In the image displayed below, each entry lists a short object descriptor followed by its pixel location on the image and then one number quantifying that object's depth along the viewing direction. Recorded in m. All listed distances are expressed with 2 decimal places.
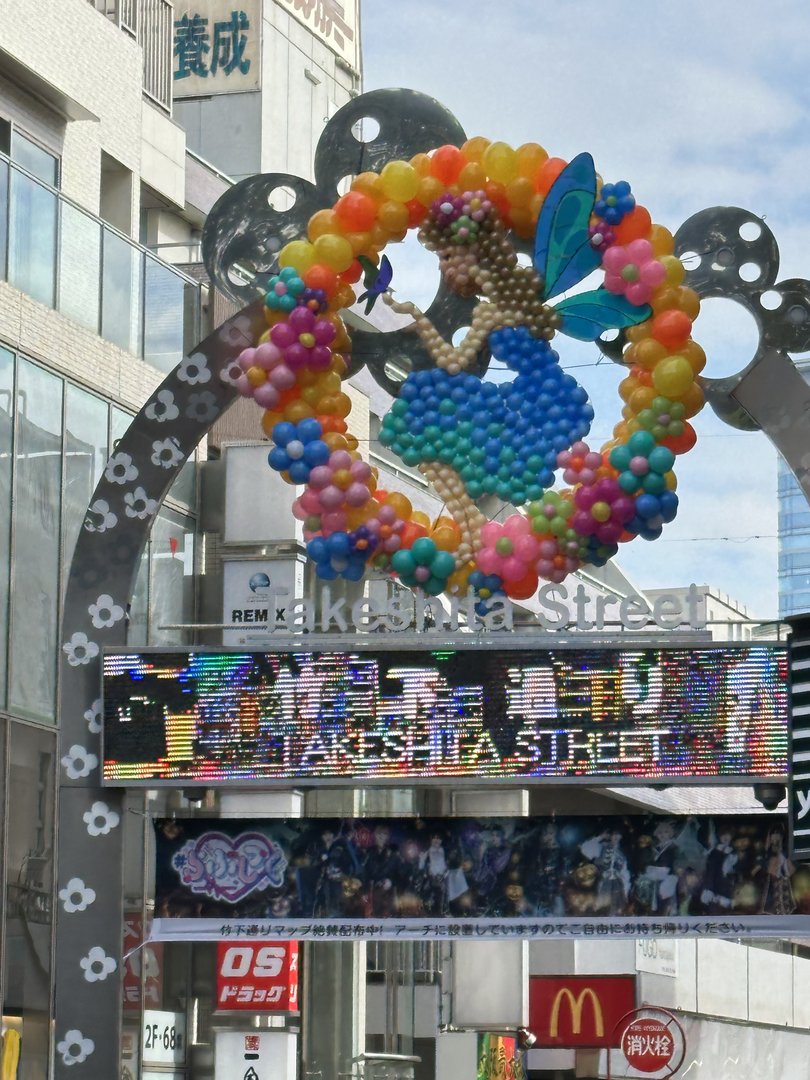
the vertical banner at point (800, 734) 16.22
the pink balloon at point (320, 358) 17.67
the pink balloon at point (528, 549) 17.34
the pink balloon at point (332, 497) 17.47
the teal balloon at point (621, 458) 17.22
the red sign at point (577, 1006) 40.19
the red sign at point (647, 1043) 23.84
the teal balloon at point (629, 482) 17.17
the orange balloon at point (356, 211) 17.64
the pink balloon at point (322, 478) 17.53
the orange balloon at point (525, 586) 17.45
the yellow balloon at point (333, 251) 17.62
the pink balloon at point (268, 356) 17.48
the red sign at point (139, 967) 29.08
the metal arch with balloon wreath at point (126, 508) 16.84
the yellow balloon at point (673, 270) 17.34
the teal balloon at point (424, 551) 17.44
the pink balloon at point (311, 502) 17.56
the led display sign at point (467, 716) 16.42
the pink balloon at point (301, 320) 17.55
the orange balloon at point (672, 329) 17.33
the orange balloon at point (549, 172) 17.45
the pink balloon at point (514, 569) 17.41
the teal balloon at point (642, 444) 17.20
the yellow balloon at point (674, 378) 17.22
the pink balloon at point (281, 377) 17.52
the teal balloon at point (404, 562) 17.48
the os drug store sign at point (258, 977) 30.61
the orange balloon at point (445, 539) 17.55
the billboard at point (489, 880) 16.94
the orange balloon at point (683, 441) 17.34
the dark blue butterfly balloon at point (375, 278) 17.91
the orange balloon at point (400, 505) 17.64
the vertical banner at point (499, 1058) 37.41
